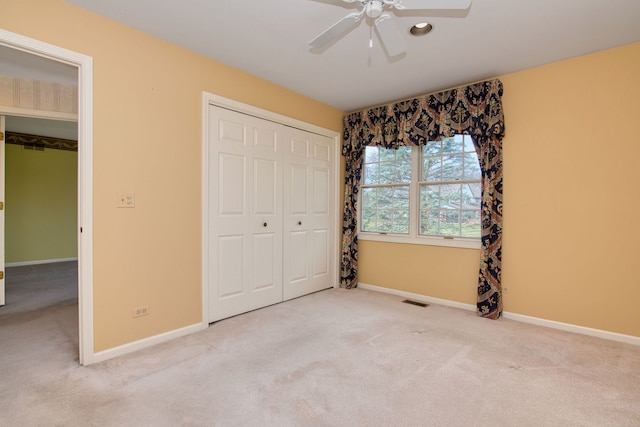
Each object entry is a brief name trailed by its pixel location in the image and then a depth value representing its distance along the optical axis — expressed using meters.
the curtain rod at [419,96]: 3.28
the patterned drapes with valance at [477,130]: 3.16
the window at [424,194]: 3.50
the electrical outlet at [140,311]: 2.44
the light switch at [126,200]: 2.36
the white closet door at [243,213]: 2.99
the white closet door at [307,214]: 3.73
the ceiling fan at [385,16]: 1.69
